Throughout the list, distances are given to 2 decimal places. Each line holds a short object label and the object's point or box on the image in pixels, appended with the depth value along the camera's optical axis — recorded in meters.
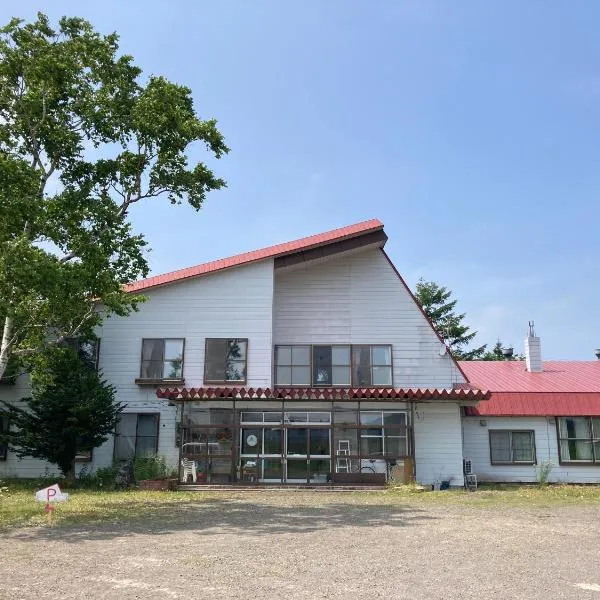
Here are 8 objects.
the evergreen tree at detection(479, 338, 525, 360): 51.22
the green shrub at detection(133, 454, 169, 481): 20.30
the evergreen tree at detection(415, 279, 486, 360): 50.62
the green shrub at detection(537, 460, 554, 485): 21.97
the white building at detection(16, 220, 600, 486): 19.91
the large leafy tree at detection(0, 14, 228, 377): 13.58
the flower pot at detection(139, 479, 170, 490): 18.41
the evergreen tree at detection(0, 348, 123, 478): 19.30
